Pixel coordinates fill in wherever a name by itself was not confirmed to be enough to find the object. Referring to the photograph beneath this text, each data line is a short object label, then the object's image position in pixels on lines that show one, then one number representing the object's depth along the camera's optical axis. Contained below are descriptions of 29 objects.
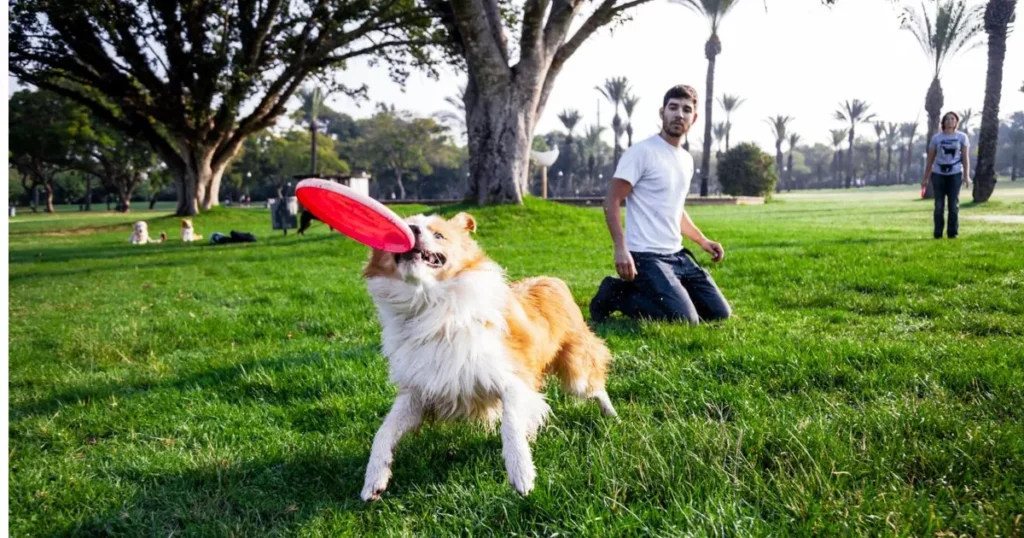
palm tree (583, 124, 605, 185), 89.12
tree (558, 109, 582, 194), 82.97
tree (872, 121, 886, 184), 96.25
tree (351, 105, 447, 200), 73.50
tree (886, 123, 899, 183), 92.49
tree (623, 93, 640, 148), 71.25
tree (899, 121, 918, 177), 89.88
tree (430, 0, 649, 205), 13.87
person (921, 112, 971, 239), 10.63
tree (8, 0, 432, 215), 21.48
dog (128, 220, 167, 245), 19.28
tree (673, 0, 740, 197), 39.47
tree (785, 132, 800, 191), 88.06
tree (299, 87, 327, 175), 56.53
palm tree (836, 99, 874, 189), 80.19
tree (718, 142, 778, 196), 40.28
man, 5.47
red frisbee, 2.61
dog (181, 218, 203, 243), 19.80
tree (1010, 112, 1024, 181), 97.19
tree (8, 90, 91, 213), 43.94
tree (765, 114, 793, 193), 82.97
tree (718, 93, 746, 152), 76.19
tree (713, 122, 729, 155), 89.79
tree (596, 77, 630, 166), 71.25
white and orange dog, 2.77
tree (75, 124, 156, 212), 48.22
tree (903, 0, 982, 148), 37.59
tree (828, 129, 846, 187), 91.62
